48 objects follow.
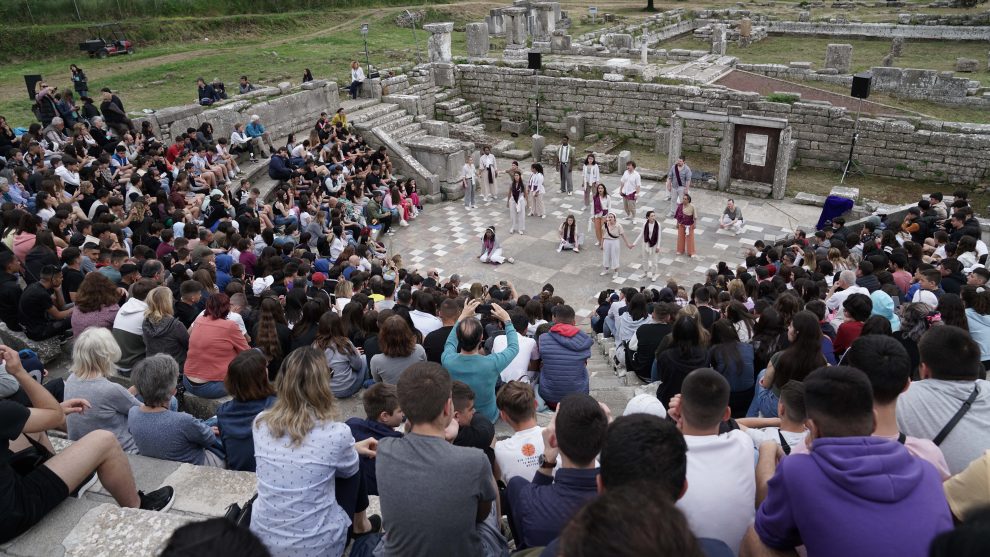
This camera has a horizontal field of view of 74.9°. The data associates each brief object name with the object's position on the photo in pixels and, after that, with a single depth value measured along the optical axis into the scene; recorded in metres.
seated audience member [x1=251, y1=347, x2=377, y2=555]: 3.66
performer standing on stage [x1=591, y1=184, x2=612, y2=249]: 14.53
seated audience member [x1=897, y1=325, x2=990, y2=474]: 3.85
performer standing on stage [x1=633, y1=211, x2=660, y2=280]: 13.08
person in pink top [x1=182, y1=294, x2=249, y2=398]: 6.44
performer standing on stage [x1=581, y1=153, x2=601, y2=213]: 16.31
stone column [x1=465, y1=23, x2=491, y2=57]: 26.77
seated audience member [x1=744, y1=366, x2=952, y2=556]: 2.61
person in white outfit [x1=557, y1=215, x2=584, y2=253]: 14.67
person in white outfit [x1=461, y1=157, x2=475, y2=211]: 17.17
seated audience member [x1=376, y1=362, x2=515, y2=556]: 3.21
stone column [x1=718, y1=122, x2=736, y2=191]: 17.41
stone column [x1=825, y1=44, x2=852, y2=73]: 24.73
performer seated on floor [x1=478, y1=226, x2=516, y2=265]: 14.26
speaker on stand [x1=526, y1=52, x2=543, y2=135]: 22.81
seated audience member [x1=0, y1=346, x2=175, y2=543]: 3.90
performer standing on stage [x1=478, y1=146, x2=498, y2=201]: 17.42
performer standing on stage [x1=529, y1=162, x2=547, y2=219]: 16.06
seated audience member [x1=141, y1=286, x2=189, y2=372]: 6.74
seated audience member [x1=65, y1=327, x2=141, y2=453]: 5.12
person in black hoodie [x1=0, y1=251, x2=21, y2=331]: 7.88
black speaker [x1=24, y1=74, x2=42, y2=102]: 17.16
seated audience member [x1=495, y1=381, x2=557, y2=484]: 4.05
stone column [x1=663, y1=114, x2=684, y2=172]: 18.11
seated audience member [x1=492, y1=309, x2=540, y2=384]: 6.69
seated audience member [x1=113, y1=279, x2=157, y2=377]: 6.84
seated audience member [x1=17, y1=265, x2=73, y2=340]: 7.66
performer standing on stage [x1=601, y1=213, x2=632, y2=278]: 13.06
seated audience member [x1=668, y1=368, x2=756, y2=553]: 3.21
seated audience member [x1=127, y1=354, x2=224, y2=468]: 4.82
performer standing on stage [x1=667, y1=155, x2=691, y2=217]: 15.82
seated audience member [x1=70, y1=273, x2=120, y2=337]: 7.15
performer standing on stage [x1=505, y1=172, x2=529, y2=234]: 15.28
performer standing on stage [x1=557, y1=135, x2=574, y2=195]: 17.41
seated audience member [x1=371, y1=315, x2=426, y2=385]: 5.96
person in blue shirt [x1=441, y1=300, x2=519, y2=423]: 5.50
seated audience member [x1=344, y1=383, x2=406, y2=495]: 4.46
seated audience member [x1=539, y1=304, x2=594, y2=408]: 6.46
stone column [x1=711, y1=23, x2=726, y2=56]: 26.20
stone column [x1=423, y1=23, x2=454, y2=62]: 24.17
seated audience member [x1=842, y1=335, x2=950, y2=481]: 3.63
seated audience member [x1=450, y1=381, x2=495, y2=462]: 4.32
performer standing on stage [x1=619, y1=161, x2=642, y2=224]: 15.54
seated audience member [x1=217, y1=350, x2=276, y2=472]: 4.69
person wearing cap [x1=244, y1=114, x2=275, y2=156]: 17.50
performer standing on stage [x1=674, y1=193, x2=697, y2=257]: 13.73
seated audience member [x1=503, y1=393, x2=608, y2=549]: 3.23
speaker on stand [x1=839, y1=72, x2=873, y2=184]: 16.91
